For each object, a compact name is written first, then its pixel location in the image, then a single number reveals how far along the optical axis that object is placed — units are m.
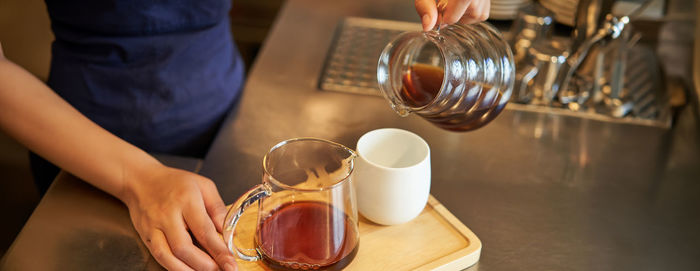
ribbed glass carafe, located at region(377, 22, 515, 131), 0.77
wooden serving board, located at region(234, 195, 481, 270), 0.75
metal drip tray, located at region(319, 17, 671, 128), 1.12
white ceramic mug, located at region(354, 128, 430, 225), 0.74
